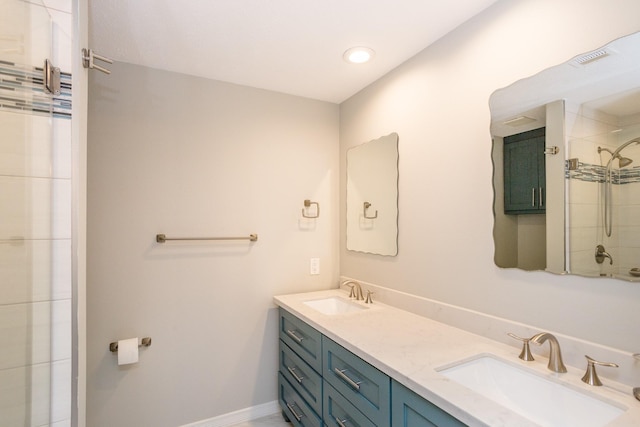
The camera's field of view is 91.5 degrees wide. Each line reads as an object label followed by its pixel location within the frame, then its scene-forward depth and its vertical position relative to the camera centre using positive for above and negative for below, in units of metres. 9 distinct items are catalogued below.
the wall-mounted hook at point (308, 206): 2.44 +0.06
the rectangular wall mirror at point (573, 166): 1.01 +0.18
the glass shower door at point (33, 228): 0.97 -0.04
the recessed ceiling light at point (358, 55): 1.78 +0.94
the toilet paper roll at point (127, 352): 1.78 -0.79
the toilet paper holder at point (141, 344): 1.82 -0.78
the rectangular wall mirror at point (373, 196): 2.02 +0.12
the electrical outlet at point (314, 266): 2.46 -0.41
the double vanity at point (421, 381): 0.94 -0.59
